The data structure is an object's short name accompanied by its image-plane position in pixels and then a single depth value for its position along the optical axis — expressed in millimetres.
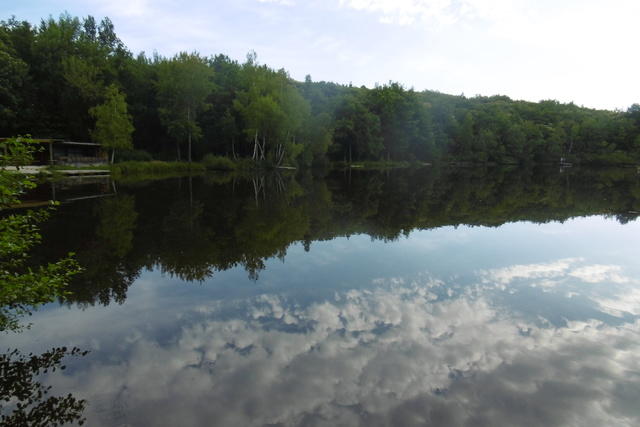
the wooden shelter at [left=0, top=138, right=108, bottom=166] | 48656
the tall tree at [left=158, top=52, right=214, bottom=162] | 59281
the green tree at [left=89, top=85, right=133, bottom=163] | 50844
